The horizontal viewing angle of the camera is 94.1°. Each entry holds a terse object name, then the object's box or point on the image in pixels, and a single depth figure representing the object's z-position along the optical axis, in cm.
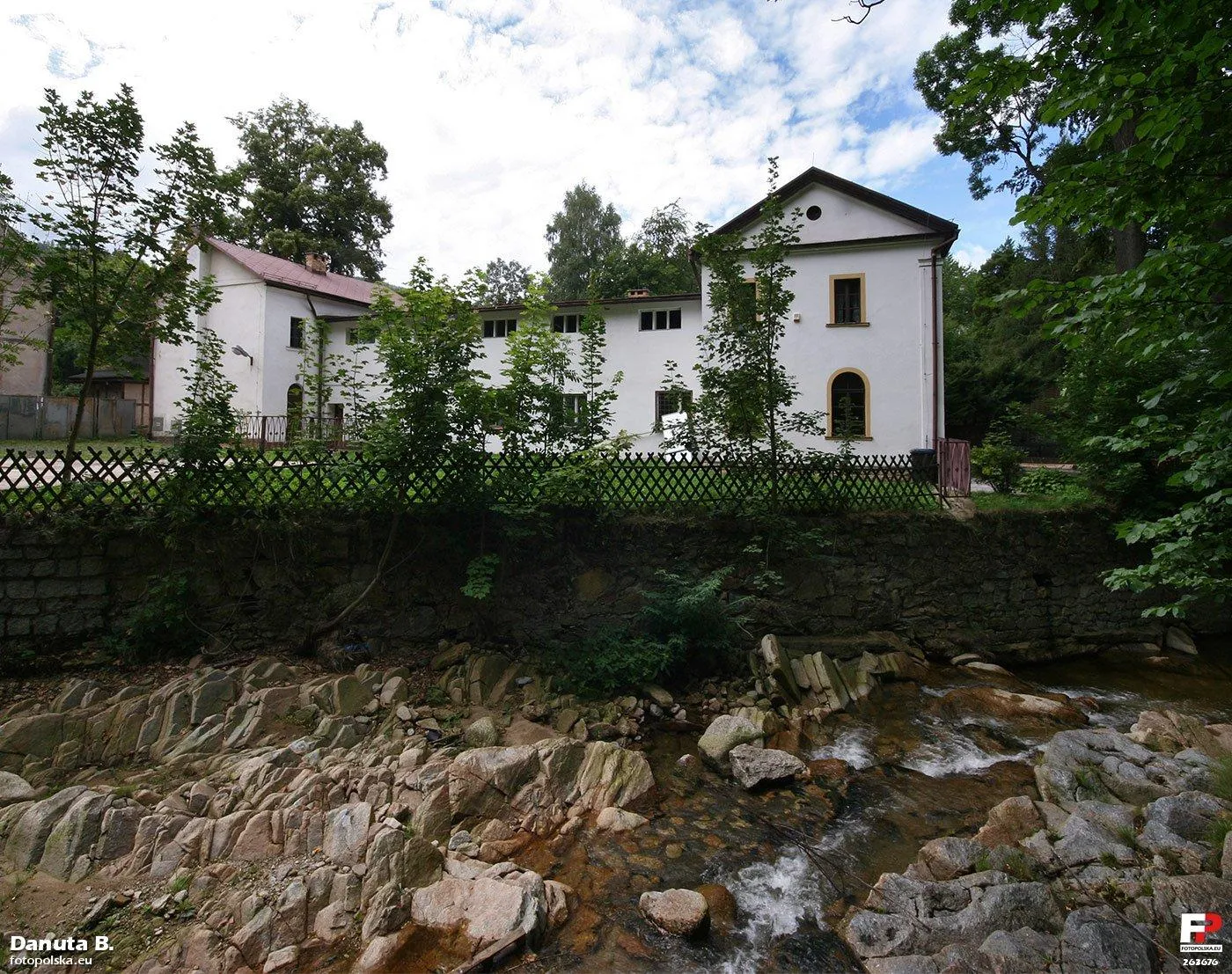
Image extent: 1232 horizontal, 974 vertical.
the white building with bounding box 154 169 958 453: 1572
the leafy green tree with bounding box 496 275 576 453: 635
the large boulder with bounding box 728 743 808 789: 480
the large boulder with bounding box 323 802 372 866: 349
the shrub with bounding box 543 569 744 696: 604
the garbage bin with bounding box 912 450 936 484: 859
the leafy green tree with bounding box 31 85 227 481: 549
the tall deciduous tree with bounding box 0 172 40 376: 538
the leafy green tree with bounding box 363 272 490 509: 564
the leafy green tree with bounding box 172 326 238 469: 554
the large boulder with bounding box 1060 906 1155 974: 269
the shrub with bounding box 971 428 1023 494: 1082
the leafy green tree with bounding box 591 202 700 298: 2786
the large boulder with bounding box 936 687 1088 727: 616
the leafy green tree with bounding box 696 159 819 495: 733
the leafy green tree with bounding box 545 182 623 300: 3412
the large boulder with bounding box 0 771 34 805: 373
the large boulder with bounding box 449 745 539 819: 404
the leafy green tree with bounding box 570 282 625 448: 675
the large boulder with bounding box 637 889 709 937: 322
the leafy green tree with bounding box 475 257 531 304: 4250
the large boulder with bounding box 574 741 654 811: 439
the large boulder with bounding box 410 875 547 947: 307
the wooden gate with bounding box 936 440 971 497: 1157
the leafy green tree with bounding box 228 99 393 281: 2798
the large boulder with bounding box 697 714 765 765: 519
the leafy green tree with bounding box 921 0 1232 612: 296
